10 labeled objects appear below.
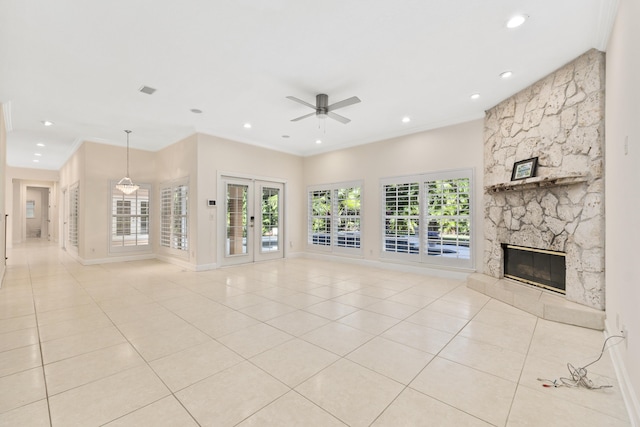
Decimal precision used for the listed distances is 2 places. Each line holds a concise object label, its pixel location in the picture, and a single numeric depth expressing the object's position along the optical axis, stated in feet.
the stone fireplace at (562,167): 10.21
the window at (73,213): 23.58
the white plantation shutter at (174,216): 20.98
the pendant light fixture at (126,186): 21.04
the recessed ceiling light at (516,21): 8.54
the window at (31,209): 44.83
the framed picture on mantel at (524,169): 12.53
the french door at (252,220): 21.49
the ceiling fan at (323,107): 13.76
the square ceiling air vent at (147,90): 13.15
